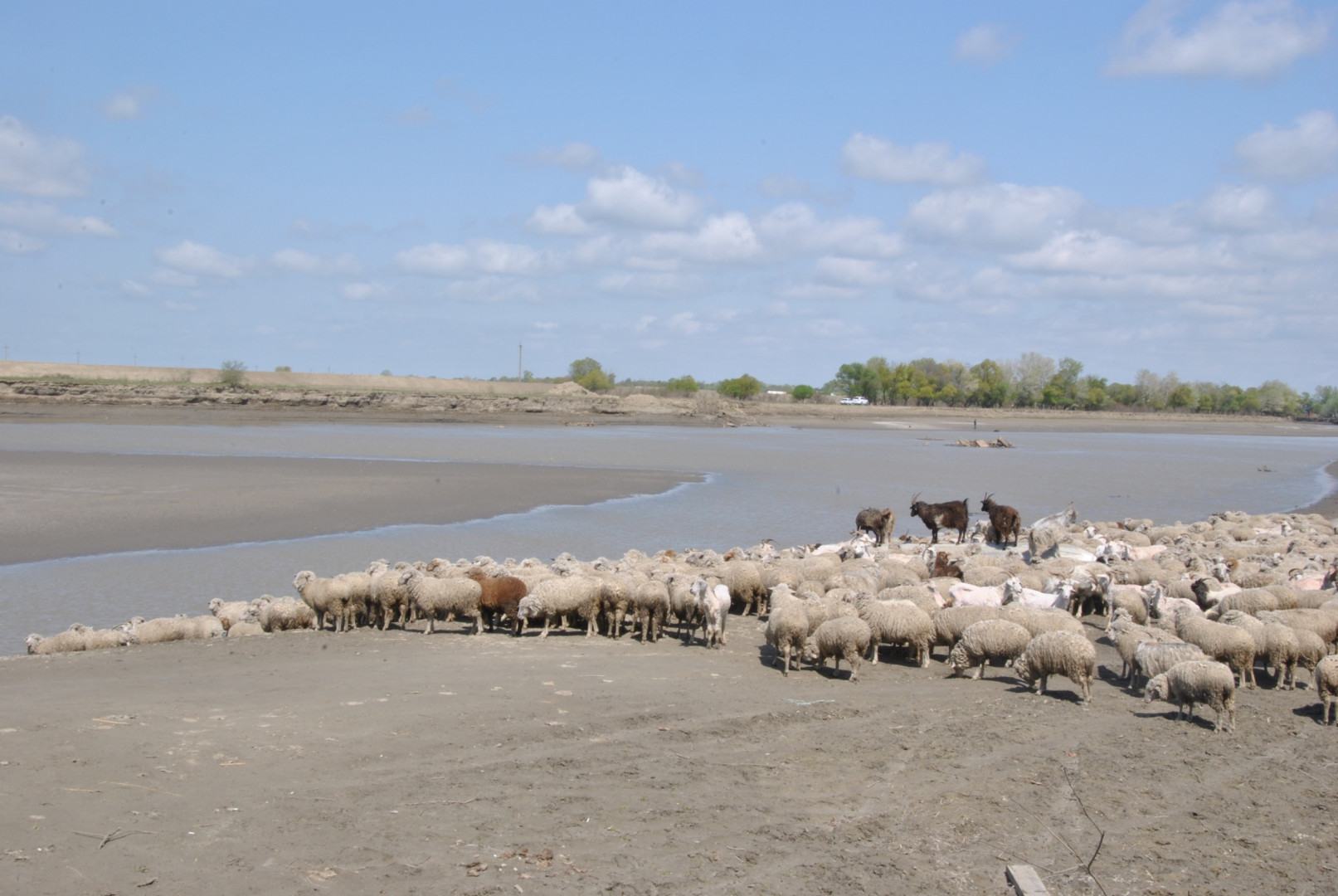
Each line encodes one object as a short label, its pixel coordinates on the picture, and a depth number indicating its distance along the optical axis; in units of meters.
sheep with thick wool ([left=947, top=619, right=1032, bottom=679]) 10.77
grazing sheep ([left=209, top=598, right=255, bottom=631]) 12.91
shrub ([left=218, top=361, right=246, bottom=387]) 96.00
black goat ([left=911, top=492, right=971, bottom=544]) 24.41
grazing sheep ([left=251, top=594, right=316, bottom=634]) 13.00
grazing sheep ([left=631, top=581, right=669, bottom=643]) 12.52
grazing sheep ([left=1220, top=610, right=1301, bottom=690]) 10.74
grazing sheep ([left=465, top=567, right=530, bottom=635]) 12.74
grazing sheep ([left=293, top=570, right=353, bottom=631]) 12.93
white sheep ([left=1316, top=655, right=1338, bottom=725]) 9.31
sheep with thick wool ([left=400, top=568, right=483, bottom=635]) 12.88
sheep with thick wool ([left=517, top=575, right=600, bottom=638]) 12.53
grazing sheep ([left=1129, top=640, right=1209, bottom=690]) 10.09
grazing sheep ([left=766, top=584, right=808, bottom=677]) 10.97
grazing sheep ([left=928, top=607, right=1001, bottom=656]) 11.73
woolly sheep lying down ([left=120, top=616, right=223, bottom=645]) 11.94
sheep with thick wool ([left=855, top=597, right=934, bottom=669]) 11.27
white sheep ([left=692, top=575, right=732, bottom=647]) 12.15
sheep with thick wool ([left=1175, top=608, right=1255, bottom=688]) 10.52
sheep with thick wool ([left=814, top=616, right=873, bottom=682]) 10.64
